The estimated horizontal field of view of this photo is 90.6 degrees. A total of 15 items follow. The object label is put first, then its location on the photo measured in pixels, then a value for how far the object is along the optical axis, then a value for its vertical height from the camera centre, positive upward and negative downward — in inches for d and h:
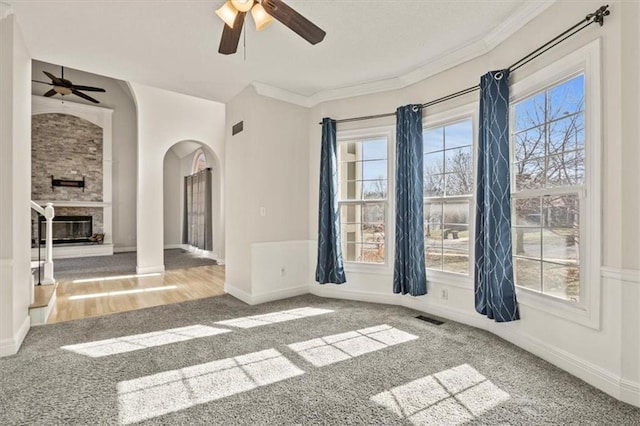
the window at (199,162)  360.8 +58.3
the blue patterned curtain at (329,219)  162.6 -3.8
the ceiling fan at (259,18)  83.0 +53.1
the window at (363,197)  161.0 +7.6
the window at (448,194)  130.3 +7.5
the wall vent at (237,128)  168.7 +45.8
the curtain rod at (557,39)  78.3 +48.8
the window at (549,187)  89.6 +7.8
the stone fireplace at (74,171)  318.3 +42.6
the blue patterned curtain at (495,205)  104.3 +2.3
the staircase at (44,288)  127.1 -38.4
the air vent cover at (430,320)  129.0 -44.9
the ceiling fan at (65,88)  227.5 +92.9
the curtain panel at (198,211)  314.7 +0.6
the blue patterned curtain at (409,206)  138.2 +2.7
